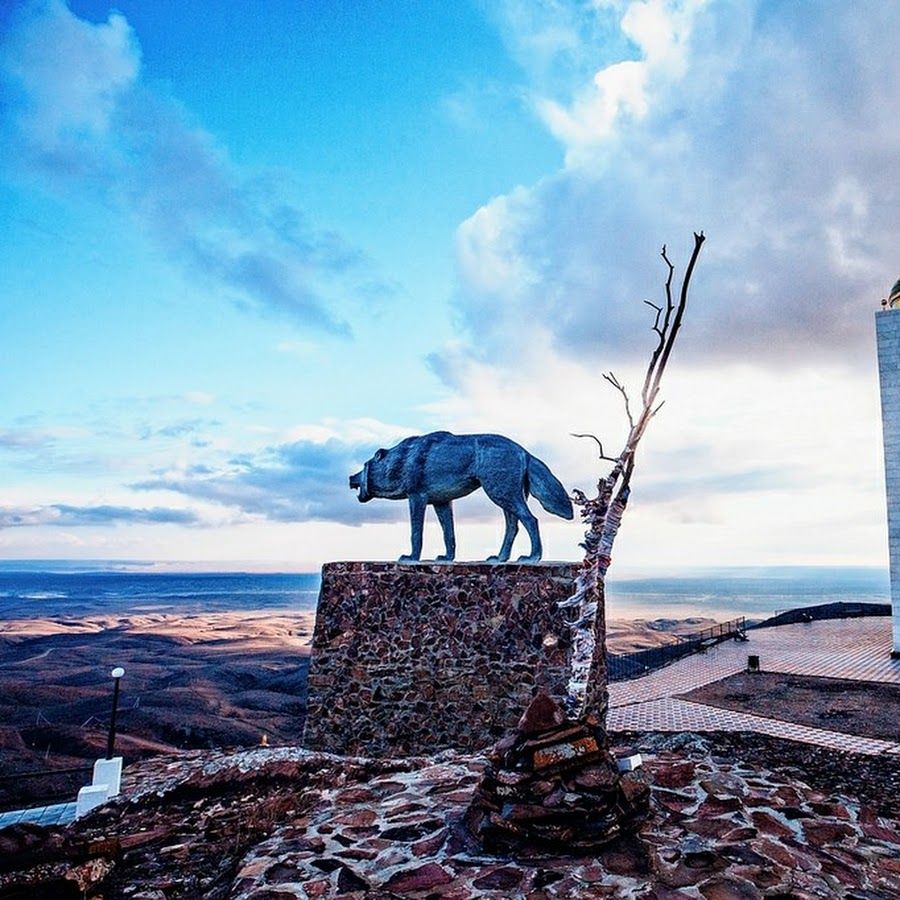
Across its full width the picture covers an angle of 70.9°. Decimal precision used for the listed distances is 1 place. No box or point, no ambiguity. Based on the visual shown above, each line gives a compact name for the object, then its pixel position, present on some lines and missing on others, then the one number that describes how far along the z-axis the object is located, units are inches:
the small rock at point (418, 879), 126.4
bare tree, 169.1
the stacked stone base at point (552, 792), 135.1
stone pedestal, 283.1
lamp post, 237.1
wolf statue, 289.9
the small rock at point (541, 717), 147.1
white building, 541.0
